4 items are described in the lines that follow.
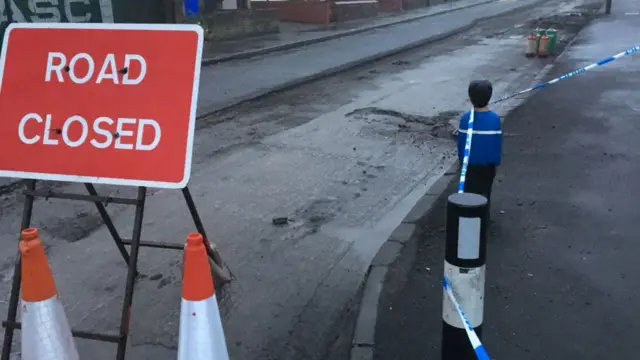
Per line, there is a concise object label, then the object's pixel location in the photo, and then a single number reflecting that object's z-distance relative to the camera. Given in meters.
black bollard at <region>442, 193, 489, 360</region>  3.04
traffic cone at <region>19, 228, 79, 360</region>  3.11
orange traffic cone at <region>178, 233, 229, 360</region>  2.94
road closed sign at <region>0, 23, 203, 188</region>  3.37
